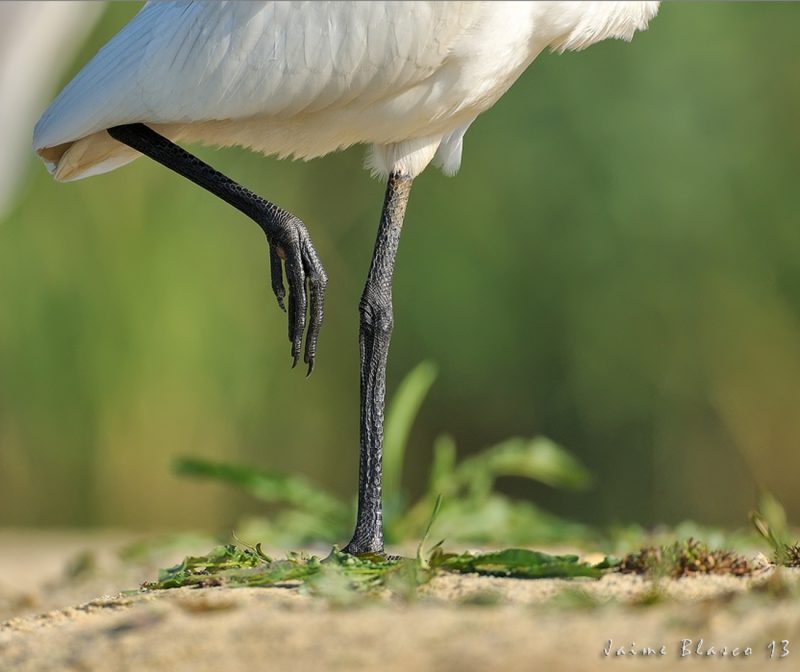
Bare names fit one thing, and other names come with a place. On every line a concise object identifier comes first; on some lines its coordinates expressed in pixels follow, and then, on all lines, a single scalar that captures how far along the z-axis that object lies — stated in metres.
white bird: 8.02
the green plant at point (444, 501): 11.37
